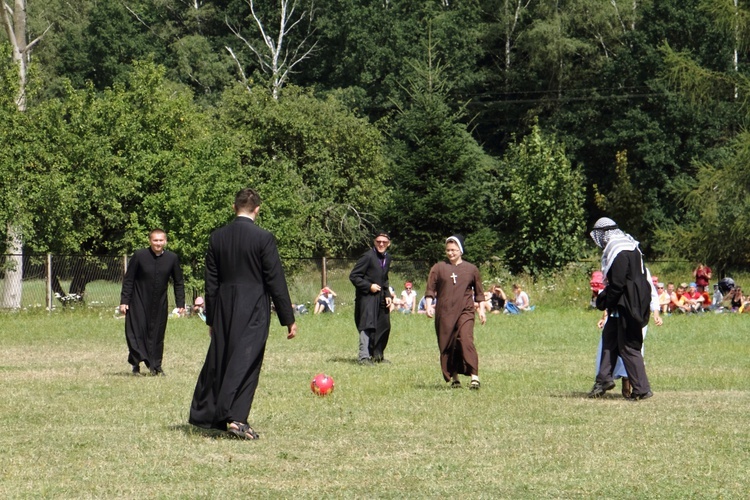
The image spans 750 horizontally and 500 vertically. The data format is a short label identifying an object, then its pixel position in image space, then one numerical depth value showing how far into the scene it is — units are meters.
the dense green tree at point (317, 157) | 53.44
